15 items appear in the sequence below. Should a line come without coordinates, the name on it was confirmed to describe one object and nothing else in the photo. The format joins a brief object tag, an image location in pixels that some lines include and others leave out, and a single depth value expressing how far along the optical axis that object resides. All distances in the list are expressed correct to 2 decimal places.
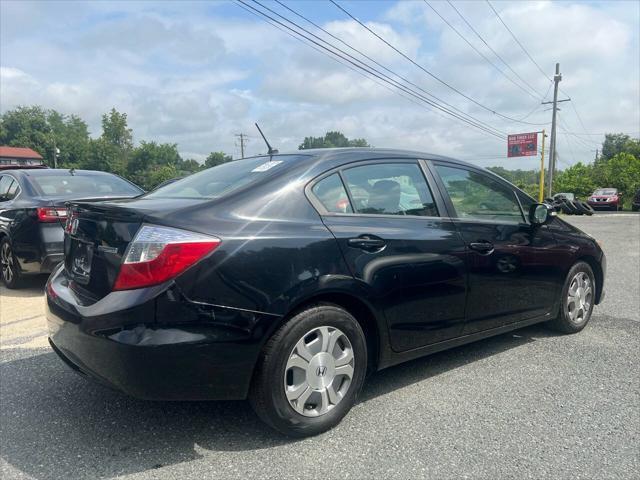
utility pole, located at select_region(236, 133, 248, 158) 65.73
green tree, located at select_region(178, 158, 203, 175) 92.89
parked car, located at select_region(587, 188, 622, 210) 33.47
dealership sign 53.47
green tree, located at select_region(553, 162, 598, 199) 42.72
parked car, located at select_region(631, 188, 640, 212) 23.33
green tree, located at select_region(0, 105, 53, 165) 95.06
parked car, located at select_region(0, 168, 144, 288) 5.64
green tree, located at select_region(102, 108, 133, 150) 92.94
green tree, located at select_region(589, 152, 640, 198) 39.44
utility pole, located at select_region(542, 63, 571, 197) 37.46
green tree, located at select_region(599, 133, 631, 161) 77.25
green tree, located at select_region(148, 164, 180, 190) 72.31
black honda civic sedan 2.33
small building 76.25
